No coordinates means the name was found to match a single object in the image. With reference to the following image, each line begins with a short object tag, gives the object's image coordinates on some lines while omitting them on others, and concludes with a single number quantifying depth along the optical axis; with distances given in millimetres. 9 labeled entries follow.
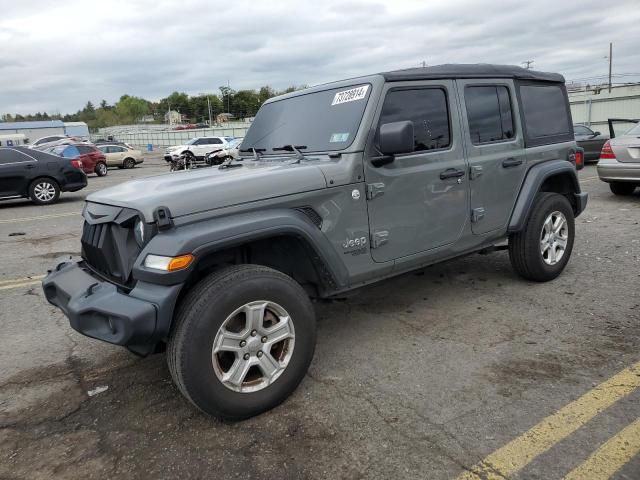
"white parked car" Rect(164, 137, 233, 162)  29234
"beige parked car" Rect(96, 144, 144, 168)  28234
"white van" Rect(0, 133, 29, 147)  53188
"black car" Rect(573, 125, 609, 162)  15797
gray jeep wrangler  2656
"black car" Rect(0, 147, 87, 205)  12180
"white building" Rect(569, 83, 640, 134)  24047
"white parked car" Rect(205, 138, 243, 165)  20767
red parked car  22641
